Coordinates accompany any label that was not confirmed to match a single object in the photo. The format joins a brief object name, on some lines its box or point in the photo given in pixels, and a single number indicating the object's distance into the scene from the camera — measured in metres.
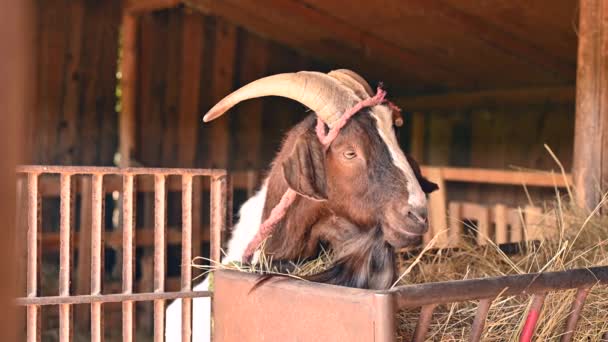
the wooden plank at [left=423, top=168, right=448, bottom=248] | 5.93
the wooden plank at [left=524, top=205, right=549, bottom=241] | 4.23
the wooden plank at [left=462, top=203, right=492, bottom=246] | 5.73
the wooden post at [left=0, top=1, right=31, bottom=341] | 0.67
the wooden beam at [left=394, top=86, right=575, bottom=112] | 7.54
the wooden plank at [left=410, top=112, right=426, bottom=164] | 9.56
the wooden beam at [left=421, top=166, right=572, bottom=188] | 5.84
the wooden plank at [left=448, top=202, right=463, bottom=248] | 5.87
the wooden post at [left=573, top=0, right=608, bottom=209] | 4.30
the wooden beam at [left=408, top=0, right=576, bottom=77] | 6.35
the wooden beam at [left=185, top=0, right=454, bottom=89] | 7.48
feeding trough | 2.13
